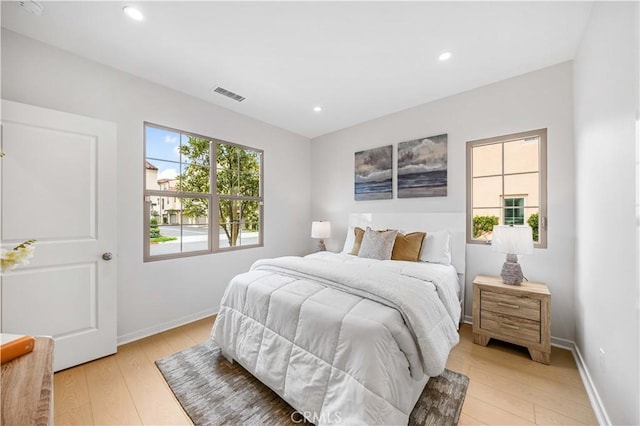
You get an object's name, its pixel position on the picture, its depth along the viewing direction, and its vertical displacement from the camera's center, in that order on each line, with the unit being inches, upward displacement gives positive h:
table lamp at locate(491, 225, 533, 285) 86.4 -11.7
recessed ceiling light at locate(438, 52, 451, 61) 87.3 +55.8
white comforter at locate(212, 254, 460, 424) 49.2 -29.8
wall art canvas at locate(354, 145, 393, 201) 138.3 +22.0
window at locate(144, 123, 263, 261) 108.1 +8.3
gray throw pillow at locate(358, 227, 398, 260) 110.3 -14.8
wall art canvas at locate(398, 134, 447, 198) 119.7 +22.6
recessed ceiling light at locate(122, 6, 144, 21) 68.9 +56.3
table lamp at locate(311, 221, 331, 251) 150.4 -11.6
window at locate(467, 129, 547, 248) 98.0 +12.0
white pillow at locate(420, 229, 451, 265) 106.7 -16.0
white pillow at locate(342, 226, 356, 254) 131.3 -15.5
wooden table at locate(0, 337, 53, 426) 25.1 -20.5
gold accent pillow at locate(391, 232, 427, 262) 107.8 -15.2
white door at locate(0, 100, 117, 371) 72.8 -4.6
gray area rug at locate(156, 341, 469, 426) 59.7 -49.5
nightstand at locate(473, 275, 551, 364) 81.4 -35.6
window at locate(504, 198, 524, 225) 103.5 +0.6
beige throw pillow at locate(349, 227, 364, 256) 124.4 -14.9
